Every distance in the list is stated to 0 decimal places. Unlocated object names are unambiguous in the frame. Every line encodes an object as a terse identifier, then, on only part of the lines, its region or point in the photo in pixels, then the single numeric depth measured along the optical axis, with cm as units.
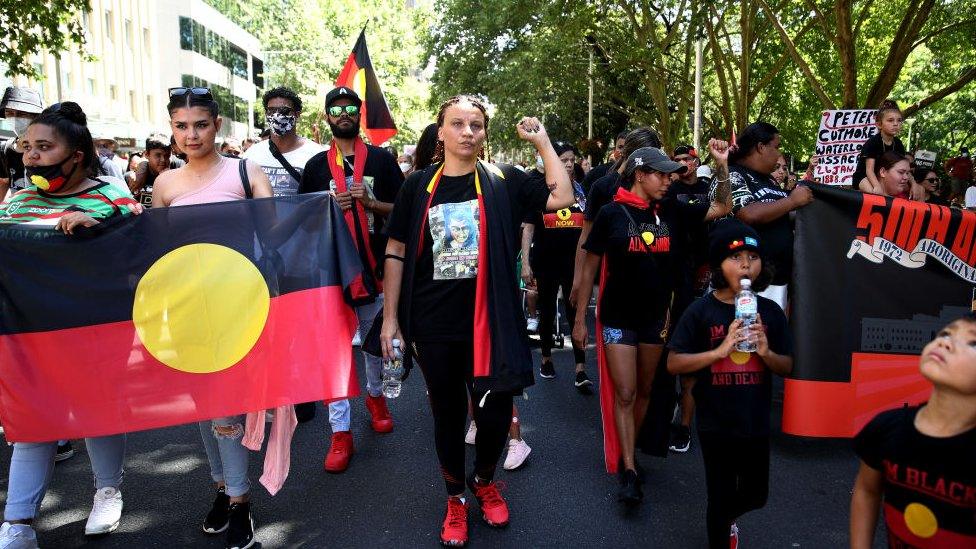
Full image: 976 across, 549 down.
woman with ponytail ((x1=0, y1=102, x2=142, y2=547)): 367
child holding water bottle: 352
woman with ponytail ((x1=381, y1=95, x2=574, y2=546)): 381
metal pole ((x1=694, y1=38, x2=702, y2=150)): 2086
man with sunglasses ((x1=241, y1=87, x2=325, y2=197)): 542
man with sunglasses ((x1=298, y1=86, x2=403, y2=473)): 496
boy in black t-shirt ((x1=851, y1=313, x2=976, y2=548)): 221
